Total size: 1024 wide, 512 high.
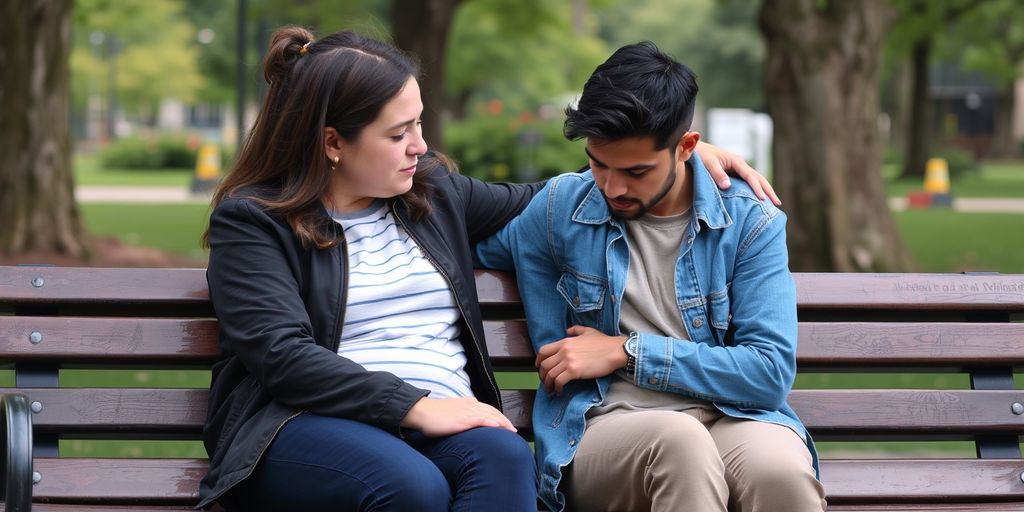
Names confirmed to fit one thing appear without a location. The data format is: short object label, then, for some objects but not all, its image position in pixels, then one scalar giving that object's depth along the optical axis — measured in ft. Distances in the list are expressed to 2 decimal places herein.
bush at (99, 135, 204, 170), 130.93
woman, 9.90
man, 10.11
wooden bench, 11.33
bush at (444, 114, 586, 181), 60.75
